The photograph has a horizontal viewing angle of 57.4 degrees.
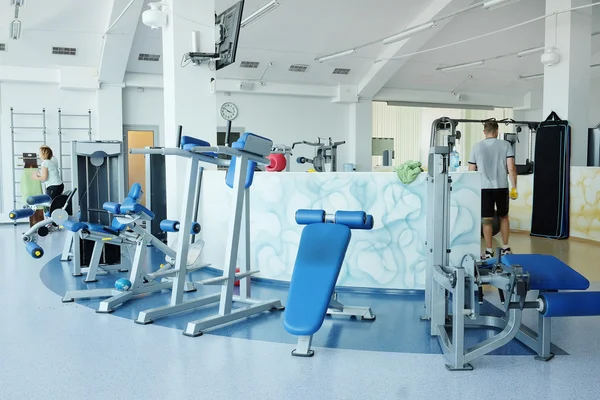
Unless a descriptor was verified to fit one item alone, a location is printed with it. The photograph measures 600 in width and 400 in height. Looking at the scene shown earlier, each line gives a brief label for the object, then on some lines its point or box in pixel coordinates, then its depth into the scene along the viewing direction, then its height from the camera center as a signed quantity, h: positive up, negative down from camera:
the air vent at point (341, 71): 12.77 +2.30
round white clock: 12.45 +1.32
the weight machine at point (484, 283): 2.99 -0.67
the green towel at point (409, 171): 4.65 -0.01
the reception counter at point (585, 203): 7.46 -0.46
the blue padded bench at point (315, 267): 3.22 -0.60
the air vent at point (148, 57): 11.09 +2.27
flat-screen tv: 6.04 +1.54
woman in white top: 8.22 -0.09
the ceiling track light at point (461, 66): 12.80 +2.48
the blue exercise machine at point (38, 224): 3.96 -0.43
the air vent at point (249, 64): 11.93 +2.30
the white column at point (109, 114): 11.04 +1.11
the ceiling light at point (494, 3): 7.74 +2.38
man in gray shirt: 5.84 +0.02
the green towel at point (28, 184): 9.82 -0.29
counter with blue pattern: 4.71 -0.45
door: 11.60 +0.24
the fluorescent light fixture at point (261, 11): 8.14 +2.46
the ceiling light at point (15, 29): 8.69 +2.26
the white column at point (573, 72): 8.23 +1.50
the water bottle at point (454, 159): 7.46 +0.15
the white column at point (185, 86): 6.15 +0.94
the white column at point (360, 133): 13.46 +0.90
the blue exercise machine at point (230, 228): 3.70 -0.42
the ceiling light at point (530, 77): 13.99 +2.41
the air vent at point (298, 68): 12.38 +2.31
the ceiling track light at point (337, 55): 11.34 +2.42
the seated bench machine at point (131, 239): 4.41 -0.60
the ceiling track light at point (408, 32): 9.74 +2.55
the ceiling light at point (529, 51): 11.48 +2.56
